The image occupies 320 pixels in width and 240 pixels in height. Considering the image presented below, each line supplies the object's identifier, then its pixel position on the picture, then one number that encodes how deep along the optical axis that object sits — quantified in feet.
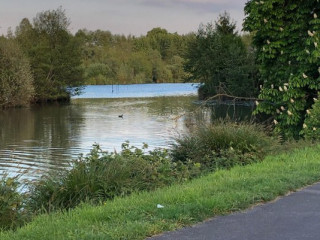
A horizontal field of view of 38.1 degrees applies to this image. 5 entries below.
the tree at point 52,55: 237.45
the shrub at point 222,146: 37.22
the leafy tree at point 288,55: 63.77
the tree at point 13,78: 197.06
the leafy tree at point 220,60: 174.70
